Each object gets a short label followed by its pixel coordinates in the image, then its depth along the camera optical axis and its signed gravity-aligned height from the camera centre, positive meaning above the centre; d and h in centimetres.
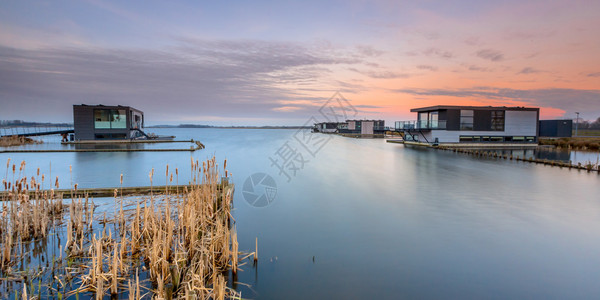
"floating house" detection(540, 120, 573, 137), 4412 +116
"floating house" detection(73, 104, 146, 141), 3134 +97
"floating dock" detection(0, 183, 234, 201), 921 -180
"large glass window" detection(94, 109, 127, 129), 3222 +133
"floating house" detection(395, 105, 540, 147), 3250 +104
